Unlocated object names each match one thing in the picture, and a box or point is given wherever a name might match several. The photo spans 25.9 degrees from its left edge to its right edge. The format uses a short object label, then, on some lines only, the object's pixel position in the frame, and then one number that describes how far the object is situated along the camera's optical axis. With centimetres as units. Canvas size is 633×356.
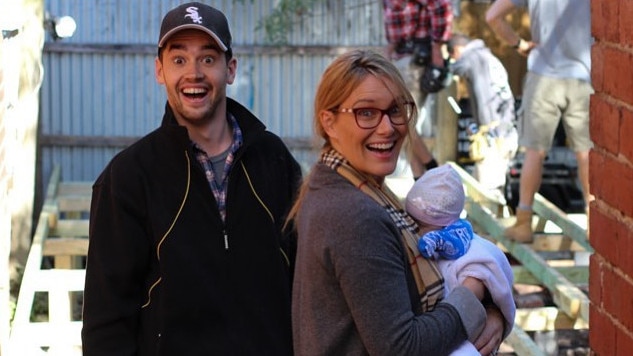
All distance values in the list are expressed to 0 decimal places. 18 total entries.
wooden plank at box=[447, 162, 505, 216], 1062
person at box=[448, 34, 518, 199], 1161
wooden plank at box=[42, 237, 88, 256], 970
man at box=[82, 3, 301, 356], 411
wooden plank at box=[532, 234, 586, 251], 977
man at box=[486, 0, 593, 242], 908
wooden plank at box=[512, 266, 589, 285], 911
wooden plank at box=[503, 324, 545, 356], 703
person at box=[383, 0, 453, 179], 1139
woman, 309
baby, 331
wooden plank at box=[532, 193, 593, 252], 959
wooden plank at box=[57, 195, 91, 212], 1120
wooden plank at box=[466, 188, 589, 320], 806
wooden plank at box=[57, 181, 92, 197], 1179
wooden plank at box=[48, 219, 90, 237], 1047
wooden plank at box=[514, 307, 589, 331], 809
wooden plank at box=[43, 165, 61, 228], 1040
